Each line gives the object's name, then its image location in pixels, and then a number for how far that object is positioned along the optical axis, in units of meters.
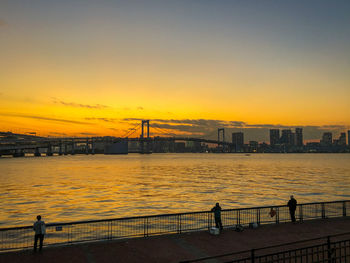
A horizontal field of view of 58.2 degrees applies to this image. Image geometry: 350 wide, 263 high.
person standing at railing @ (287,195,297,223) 20.38
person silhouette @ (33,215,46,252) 14.55
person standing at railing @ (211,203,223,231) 18.08
